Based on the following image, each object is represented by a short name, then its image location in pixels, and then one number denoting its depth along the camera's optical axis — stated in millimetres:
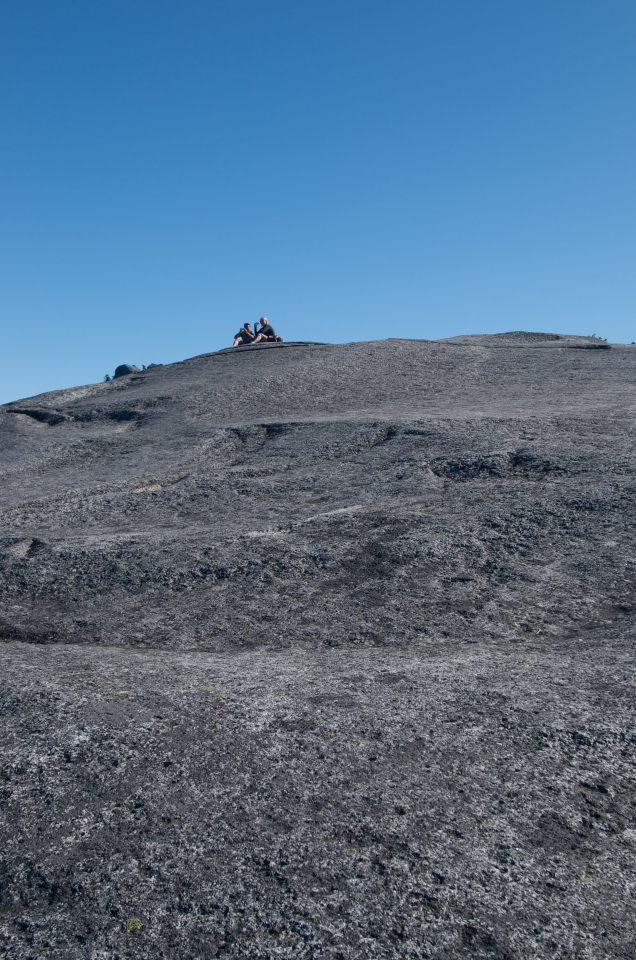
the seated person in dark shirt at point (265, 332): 20031
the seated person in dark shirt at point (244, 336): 19984
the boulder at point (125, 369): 22431
